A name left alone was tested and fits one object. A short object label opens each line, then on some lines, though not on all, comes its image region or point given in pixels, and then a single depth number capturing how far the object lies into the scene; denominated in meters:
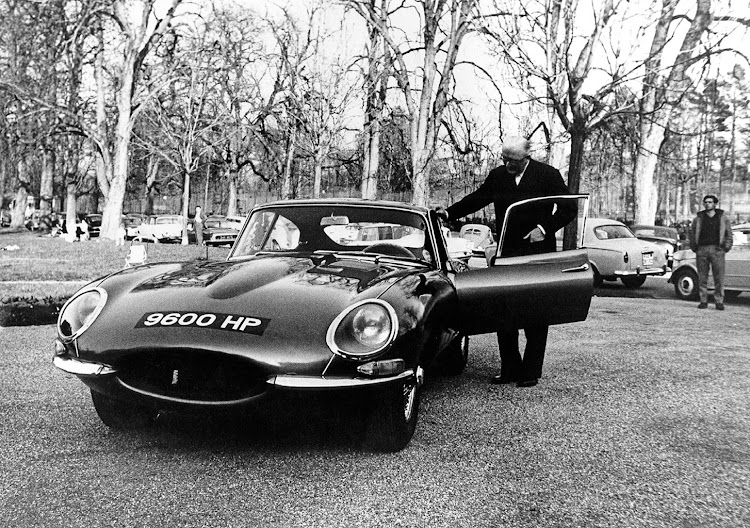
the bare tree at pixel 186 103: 26.59
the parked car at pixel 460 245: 15.47
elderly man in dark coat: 5.19
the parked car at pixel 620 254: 15.32
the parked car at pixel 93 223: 42.01
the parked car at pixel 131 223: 36.56
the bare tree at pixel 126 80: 25.50
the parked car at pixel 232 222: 37.09
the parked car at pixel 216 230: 29.46
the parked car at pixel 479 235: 17.59
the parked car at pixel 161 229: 34.72
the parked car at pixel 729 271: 13.07
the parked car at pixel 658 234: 19.30
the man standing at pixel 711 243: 11.57
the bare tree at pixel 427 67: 19.94
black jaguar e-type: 3.19
